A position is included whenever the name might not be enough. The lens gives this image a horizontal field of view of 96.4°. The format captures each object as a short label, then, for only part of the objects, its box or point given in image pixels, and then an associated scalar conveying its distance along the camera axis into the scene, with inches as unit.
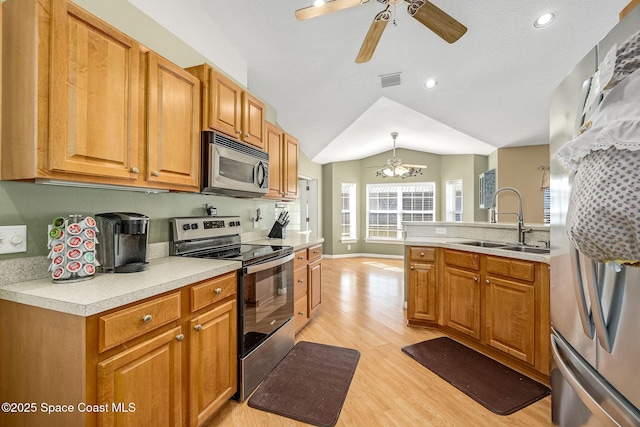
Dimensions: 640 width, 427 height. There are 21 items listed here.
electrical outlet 49.7
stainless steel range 72.3
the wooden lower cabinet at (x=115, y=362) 40.9
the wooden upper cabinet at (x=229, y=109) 80.7
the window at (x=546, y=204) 199.9
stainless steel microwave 79.7
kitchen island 80.7
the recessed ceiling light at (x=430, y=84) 142.1
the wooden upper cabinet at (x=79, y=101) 46.6
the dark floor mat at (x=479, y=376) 73.3
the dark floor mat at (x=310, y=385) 69.5
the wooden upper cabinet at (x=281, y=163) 120.9
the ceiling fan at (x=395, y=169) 215.5
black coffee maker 57.9
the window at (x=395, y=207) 287.9
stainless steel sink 109.4
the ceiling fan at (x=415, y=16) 72.1
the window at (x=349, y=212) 304.3
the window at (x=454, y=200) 269.0
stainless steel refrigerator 31.0
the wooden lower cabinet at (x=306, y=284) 109.0
